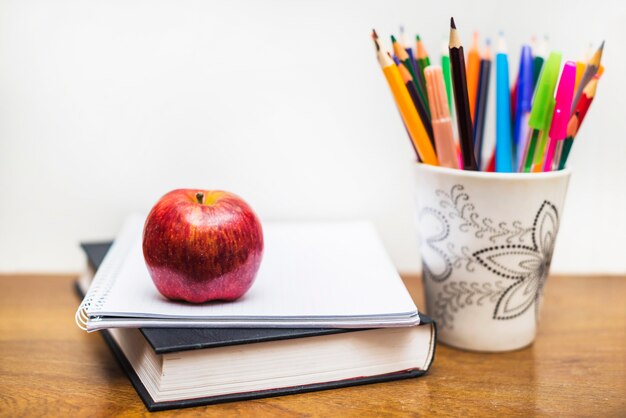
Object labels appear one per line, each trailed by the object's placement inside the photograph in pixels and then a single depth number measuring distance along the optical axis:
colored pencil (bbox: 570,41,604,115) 0.57
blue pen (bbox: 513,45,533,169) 0.62
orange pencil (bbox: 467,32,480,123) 0.64
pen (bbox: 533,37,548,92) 0.63
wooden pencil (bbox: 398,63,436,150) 0.61
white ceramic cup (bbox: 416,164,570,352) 0.59
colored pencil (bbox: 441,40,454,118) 0.64
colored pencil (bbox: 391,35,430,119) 0.61
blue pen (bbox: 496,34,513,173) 0.61
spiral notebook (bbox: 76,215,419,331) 0.54
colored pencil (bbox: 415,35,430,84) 0.63
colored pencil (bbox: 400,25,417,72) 0.63
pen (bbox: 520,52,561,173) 0.57
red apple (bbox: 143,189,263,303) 0.55
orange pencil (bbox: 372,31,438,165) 0.58
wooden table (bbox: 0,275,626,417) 0.52
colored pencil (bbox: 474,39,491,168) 0.64
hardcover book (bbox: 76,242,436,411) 0.51
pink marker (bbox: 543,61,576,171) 0.56
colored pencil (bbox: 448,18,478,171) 0.54
